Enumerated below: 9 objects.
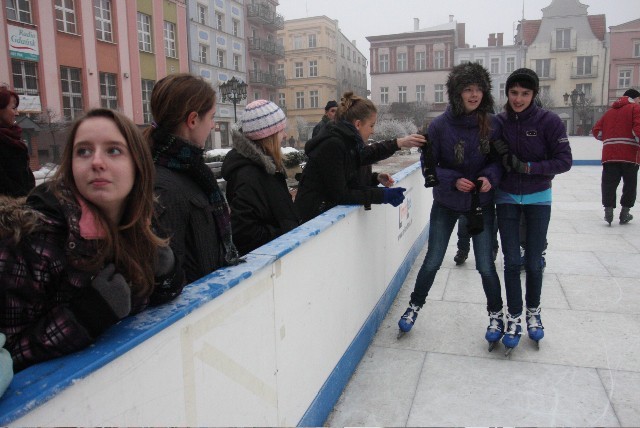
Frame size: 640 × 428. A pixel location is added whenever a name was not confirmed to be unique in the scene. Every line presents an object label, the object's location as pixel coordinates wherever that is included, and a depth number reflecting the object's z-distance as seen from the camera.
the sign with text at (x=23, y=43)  19.98
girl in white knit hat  2.63
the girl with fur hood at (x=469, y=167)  3.31
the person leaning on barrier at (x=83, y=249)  1.12
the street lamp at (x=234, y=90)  19.42
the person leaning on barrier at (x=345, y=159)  3.16
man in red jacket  7.20
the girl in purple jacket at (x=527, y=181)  3.23
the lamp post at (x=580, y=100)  44.93
